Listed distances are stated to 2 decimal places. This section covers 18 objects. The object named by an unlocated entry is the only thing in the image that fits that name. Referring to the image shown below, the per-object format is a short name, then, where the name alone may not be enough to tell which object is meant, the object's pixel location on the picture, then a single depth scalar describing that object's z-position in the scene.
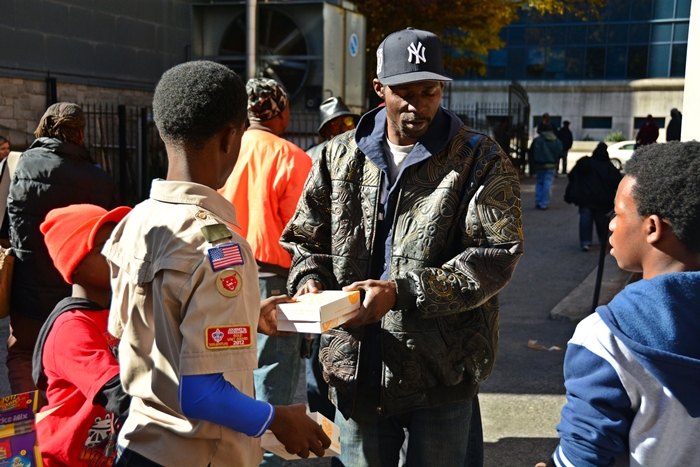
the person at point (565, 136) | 25.55
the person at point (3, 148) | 6.76
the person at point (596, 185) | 11.52
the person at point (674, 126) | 21.09
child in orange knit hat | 2.45
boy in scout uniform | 1.84
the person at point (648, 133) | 20.41
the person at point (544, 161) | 15.88
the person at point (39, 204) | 4.70
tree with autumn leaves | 19.19
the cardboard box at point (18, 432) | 2.34
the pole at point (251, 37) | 9.17
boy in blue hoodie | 1.92
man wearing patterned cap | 4.24
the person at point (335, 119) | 6.49
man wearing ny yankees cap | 2.71
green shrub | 36.59
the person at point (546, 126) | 18.47
